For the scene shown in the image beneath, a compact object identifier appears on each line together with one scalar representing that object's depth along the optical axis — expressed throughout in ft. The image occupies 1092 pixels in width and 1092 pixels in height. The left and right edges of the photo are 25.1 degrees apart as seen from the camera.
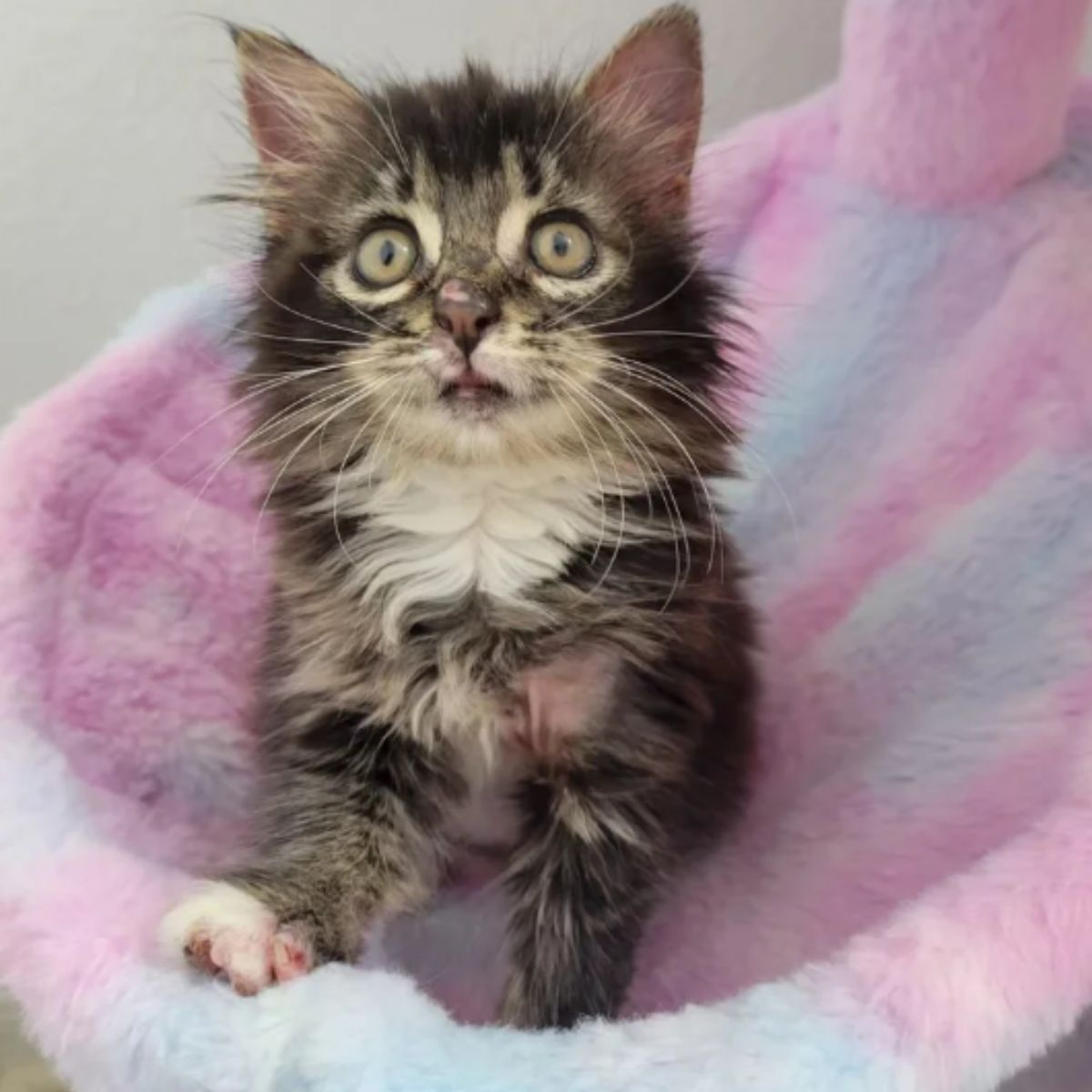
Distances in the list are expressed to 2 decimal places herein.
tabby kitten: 1.34
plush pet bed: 1.21
